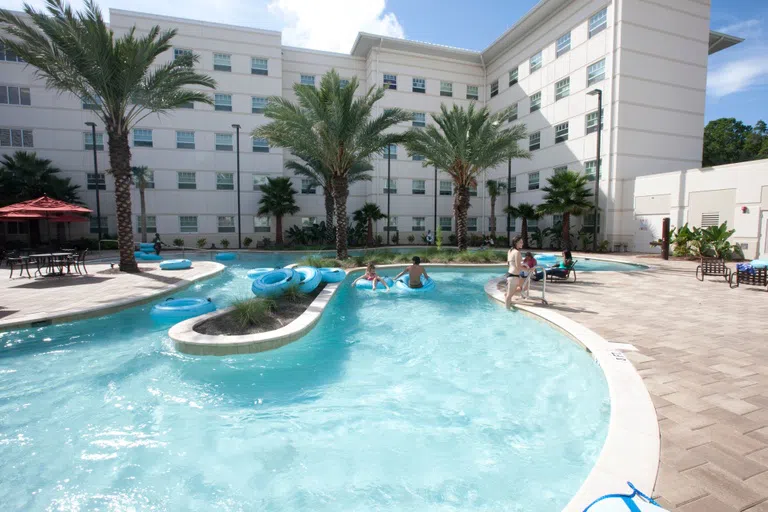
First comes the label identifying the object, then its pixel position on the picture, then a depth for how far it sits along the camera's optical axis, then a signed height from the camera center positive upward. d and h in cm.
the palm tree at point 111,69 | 1211 +583
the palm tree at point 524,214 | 2828 +147
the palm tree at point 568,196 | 2389 +237
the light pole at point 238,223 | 2938 +72
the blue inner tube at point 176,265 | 1574 -141
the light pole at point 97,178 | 2608 +387
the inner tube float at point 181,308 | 876 -183
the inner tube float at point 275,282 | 973 -137
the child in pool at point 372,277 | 1238 -153
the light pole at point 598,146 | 2320 +554
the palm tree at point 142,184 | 2800 +370
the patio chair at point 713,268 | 1239 -120
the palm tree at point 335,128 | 1609 +470
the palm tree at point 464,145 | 1900 +458
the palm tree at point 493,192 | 3244 +356
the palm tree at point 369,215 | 3136 +146
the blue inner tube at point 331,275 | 1287 -150
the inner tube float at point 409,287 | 1205 -175
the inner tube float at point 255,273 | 1563 -174
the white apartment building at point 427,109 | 2436 +927
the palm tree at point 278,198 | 2934 +271
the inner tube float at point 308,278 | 1071 -137
